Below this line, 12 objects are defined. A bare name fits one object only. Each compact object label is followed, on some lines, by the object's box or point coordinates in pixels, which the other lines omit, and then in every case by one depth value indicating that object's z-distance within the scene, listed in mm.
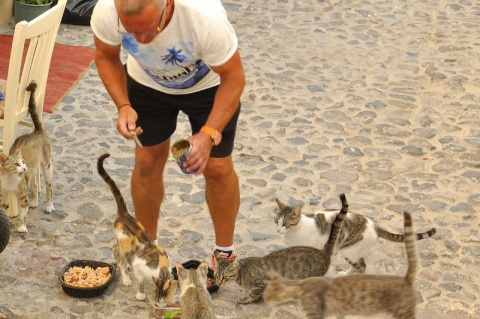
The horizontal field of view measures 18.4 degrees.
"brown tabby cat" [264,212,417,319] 7956
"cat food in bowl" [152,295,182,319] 8421
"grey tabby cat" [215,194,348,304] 8789
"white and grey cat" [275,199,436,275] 9242
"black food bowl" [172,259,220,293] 8983
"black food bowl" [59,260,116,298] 8763
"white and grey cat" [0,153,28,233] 9565
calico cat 8389
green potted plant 15032
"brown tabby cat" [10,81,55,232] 9810
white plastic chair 9242
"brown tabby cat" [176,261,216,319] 7859
